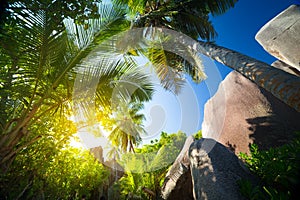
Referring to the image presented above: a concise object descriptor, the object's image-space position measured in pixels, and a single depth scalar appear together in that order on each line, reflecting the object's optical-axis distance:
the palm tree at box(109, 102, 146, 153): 14.73
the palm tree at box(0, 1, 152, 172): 3.01
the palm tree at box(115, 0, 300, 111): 4.41
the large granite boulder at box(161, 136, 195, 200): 6.10
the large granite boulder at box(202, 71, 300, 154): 6.58
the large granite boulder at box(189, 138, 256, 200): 3.47
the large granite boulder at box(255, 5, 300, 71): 6.12
